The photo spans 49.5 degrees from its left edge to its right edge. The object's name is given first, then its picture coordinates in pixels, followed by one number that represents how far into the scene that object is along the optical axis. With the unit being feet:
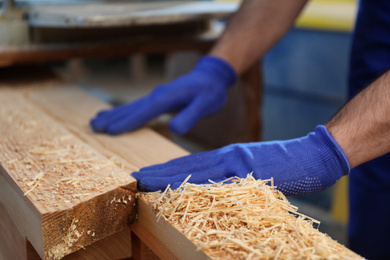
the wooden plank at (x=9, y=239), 3.24
